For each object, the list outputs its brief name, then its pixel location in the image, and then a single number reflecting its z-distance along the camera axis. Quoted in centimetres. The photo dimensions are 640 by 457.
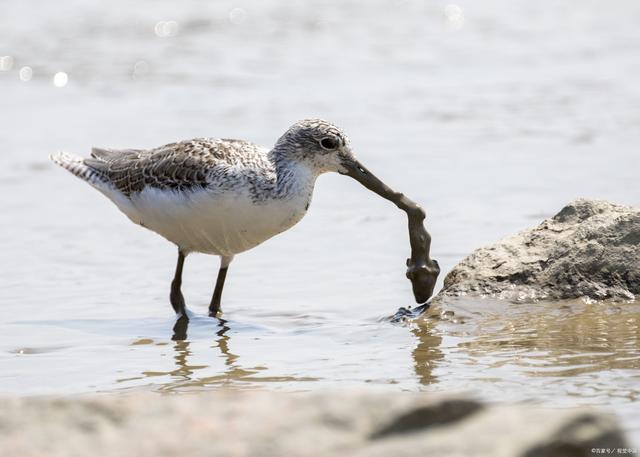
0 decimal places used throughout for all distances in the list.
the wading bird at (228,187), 1644
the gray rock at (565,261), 1571
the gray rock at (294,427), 652
